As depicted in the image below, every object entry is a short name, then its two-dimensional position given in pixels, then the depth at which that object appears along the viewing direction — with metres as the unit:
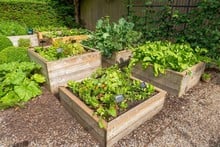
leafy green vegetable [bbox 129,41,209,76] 2.86
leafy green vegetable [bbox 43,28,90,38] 5.67
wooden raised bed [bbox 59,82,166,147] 1.85
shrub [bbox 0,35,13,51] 4.40
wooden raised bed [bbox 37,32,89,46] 5.32
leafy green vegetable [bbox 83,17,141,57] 3.67
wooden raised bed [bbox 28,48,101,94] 2.90
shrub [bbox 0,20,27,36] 5.69
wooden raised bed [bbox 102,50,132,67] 3.65
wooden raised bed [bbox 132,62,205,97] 2.77
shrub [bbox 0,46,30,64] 3.50
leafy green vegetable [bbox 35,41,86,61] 3.20
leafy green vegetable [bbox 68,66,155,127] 1.98
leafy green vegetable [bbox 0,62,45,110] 2.69
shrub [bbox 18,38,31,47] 5.50
